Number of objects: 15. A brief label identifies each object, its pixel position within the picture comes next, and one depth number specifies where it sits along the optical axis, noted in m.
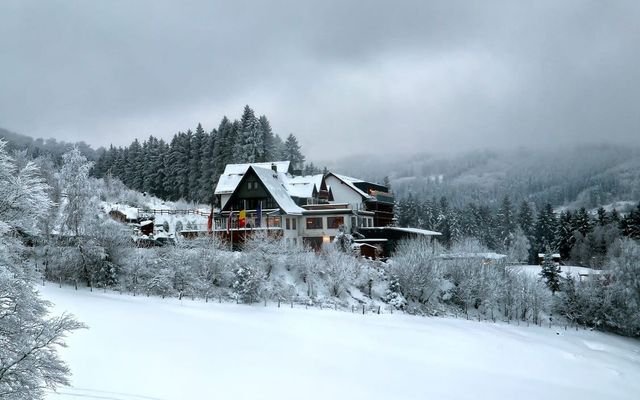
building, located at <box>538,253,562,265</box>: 51.09
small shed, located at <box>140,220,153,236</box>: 56.69
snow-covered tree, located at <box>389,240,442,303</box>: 44.72
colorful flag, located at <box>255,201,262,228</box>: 54.84
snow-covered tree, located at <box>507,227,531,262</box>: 82.56
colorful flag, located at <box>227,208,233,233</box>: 54.79
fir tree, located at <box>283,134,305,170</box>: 88.12
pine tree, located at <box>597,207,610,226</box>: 83.58
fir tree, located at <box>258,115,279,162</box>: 81.56
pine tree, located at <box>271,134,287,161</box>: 84.36
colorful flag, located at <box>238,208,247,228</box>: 54.87
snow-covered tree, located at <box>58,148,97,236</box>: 38.66
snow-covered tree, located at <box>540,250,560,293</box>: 50.31
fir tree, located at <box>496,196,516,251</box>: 91.06
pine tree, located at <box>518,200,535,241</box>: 92.94
